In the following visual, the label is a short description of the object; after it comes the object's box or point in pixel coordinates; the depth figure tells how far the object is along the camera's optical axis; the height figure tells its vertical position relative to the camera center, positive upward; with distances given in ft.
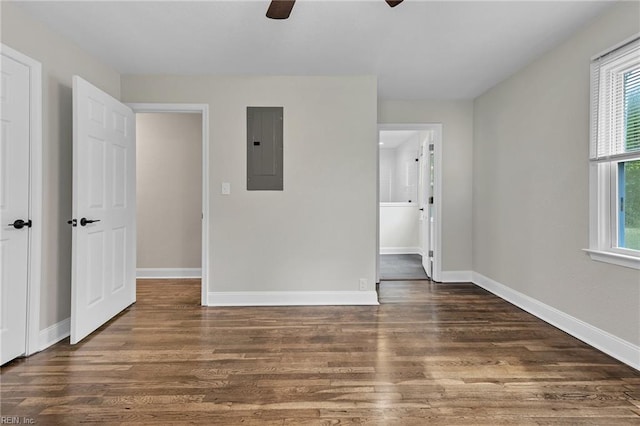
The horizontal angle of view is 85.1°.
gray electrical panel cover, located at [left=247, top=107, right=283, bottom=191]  11.70 +2.00
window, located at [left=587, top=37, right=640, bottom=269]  7.40 +1.20
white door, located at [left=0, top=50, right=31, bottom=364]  7.19 +0.05
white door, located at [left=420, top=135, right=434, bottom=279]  15.28 +0.46
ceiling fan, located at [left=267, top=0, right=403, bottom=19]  6.19 +3.77
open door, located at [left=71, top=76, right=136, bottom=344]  8.54 +0.00
